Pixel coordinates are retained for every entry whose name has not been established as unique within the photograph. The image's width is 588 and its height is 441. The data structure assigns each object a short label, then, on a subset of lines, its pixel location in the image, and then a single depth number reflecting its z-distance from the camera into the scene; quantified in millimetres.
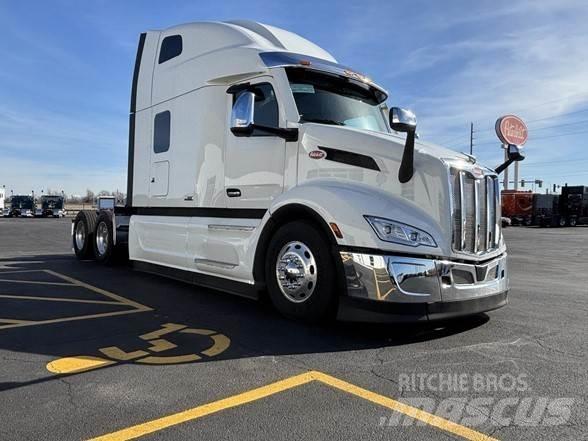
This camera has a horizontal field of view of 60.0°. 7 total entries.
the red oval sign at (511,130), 51031
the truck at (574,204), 46375
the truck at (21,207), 57844
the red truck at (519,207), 45469
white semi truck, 4645
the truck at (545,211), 44594
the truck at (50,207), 57344
